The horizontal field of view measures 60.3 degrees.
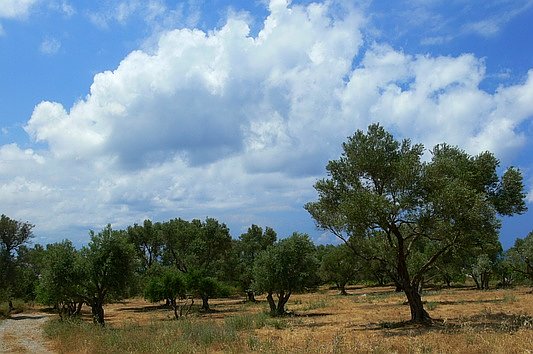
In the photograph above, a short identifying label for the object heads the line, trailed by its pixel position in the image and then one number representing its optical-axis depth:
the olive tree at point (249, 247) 72.00
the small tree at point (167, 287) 51.12
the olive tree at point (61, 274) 39.47
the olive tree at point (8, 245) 62.19
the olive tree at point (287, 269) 43.12
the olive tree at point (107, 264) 38.25
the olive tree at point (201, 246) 68.19
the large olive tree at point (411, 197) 25.78
